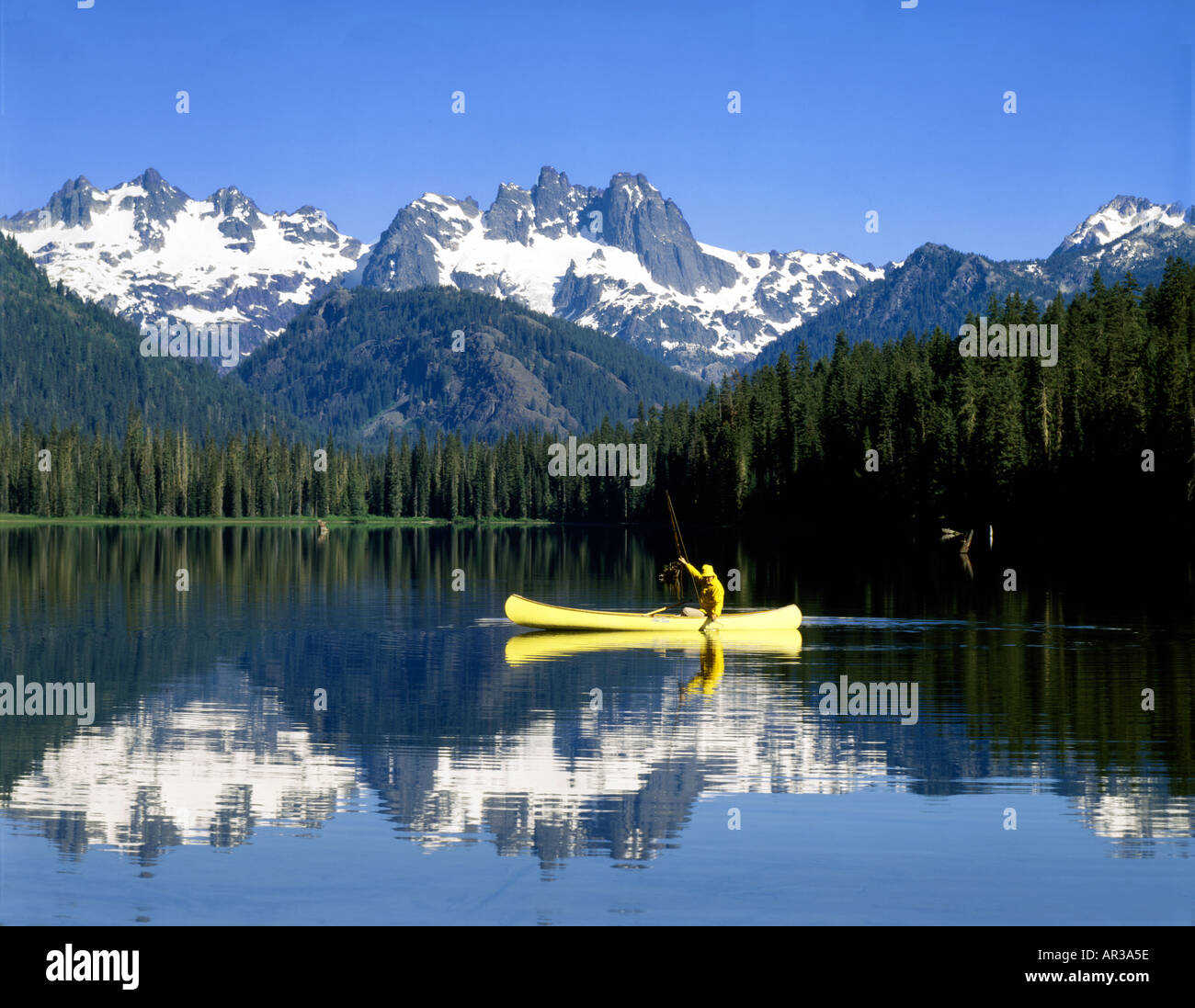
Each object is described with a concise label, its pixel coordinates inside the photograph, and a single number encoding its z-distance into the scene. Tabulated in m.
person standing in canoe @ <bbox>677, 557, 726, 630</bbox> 54.12
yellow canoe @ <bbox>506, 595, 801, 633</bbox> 56.66
